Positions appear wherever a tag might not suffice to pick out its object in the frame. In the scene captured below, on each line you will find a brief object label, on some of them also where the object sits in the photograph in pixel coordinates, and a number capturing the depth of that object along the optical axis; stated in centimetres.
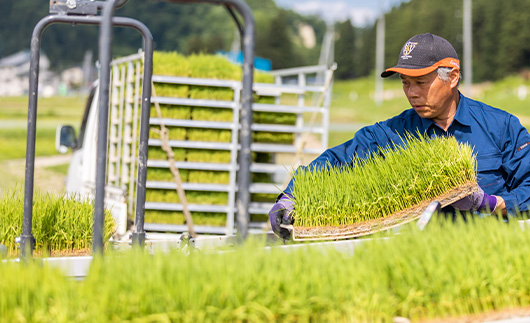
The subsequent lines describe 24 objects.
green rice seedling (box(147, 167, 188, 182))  812
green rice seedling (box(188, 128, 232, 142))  829
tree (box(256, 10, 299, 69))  11429
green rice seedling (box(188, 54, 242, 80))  841
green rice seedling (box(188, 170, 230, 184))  831
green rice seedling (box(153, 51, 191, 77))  821
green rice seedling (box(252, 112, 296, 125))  876
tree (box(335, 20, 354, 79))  12175
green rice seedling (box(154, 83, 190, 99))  821
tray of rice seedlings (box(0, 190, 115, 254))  401
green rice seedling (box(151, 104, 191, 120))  819
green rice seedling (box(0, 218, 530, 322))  226
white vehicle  805
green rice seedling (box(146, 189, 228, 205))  811
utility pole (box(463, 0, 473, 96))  3742
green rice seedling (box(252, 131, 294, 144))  869
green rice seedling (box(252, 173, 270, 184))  865
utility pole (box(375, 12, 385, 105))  6276
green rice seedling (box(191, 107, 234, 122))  833
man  392
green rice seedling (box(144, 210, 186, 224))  806
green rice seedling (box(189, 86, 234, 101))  834
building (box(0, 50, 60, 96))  13475
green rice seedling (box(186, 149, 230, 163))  829
